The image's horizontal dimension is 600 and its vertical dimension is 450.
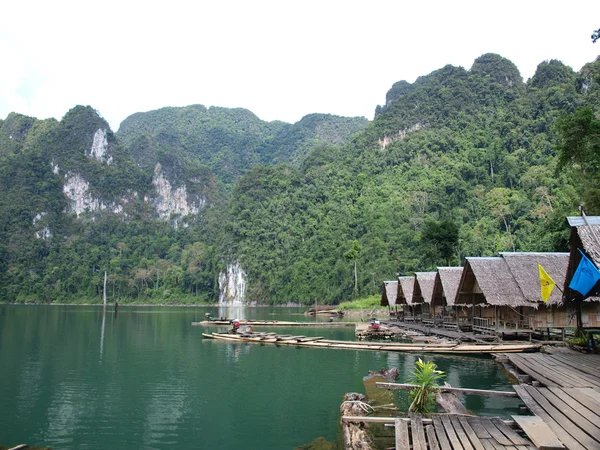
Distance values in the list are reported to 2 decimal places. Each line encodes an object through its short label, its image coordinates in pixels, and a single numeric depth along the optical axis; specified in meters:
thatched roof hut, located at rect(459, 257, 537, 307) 17.75
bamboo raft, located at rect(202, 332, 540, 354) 15.93
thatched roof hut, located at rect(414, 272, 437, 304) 26.78
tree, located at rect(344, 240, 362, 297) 54.06
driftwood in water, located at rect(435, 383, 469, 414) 8.03
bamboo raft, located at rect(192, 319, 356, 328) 32.97
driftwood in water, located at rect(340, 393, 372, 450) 7.09
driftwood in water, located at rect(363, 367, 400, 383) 12.44
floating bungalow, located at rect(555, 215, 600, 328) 9.95
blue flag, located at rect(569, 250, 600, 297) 9.96
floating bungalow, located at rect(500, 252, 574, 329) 17.67
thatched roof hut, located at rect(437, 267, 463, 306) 22.17
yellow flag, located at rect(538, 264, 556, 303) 14.89
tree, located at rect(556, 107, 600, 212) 20.74
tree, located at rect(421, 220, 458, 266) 37.56
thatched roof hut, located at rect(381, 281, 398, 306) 34.59
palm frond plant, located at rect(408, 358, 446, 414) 7.88
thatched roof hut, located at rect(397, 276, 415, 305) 30.25
